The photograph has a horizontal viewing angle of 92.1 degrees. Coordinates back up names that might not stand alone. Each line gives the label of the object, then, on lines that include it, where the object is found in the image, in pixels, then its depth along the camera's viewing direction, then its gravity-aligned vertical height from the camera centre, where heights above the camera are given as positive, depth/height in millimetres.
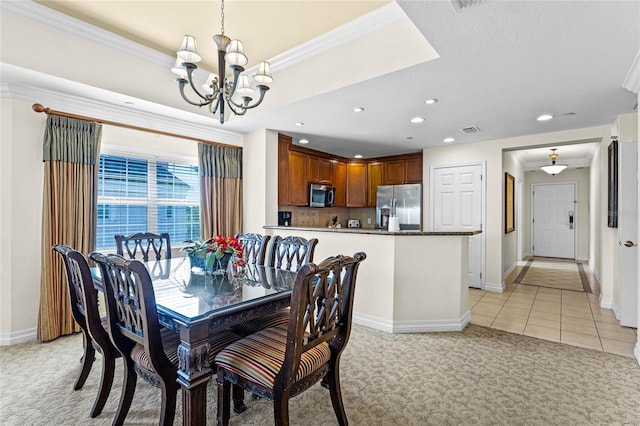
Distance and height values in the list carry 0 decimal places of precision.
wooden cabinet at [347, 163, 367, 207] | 6383 +573
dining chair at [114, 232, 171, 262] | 2864 -294
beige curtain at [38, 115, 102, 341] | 2918 +69
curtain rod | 2877 +975
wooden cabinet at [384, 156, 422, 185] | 5750 +792
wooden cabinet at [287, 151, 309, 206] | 5055 +557
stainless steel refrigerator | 5637 +137
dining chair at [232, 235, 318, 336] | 2635 -366
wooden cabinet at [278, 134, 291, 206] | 4625 +680
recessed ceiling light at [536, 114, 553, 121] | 3592 +1128
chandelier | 1957 +976
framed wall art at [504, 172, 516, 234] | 5135 +165
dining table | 1448 -489
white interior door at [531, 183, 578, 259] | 7977 -190
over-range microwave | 5421 +308
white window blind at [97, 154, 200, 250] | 3508 +174
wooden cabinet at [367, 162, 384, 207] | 6215 +671
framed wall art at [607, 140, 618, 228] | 3596 +316
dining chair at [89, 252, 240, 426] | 1456 -619
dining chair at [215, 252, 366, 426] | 1393 -731
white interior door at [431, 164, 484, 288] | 4980 +131
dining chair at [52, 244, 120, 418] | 1778 -604
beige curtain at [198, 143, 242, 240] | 4152 +309
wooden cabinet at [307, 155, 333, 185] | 5430 +769
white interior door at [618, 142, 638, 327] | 3172 -191
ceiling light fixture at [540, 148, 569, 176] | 6734 +983
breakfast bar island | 3225 -730
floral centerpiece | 2242 -301
